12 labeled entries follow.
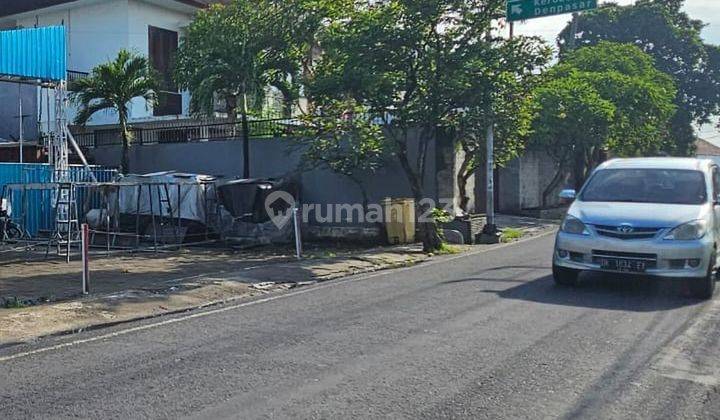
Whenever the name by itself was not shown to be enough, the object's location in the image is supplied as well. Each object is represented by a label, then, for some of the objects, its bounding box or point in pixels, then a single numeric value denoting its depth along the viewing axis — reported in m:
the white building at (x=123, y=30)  25.75
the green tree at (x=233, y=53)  18.47
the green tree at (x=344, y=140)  16.36
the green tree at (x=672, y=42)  44.97
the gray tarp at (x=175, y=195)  18.03
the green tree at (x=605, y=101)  25.28
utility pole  17.89
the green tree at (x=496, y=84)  15.02
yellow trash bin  17.70
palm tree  20.62
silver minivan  9.11
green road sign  16.08
